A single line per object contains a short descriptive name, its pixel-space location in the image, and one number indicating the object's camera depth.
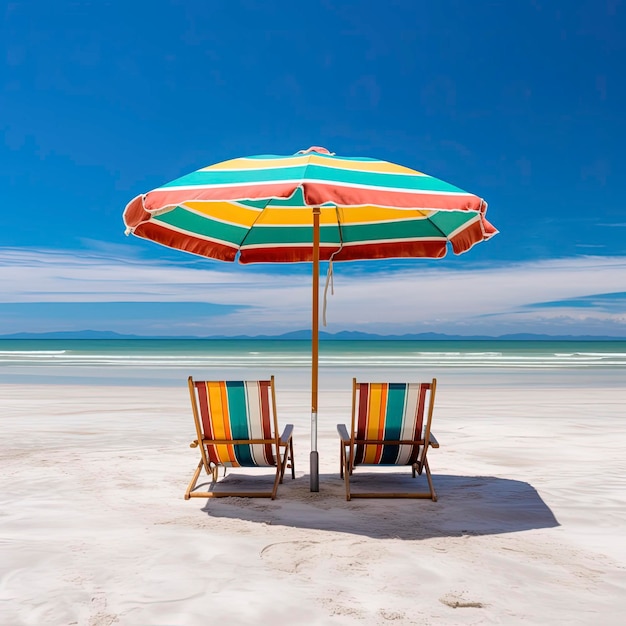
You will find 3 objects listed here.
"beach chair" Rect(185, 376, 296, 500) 4.56
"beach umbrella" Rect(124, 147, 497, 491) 3.75
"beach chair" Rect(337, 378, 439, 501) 4.61
